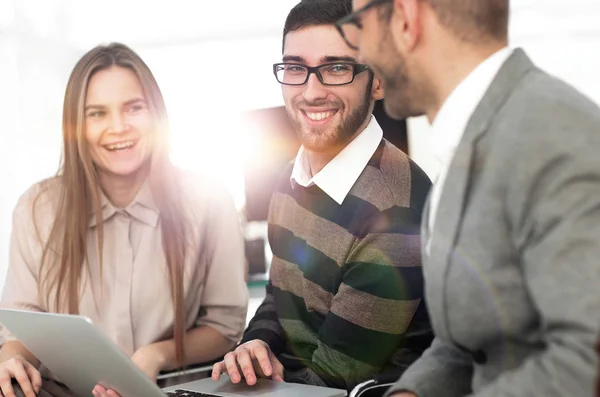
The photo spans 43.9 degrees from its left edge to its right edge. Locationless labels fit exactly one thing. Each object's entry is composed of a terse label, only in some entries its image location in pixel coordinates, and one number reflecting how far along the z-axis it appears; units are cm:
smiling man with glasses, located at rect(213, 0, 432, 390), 140
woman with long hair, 169
